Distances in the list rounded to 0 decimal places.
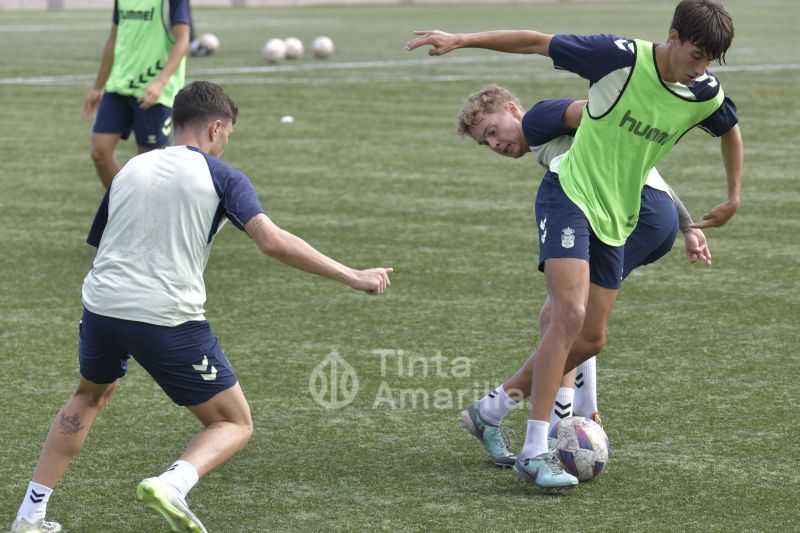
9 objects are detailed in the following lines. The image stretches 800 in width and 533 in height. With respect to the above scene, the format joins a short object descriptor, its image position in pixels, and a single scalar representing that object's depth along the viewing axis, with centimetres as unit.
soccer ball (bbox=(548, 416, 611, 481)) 1128
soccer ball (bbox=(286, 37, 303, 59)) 5331
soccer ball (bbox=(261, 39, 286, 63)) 5134
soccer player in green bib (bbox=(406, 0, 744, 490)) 1103
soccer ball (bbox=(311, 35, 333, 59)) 5334
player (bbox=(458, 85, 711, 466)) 1159
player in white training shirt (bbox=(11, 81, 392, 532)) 930
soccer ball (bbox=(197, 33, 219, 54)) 5409
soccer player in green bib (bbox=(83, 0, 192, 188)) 1997
